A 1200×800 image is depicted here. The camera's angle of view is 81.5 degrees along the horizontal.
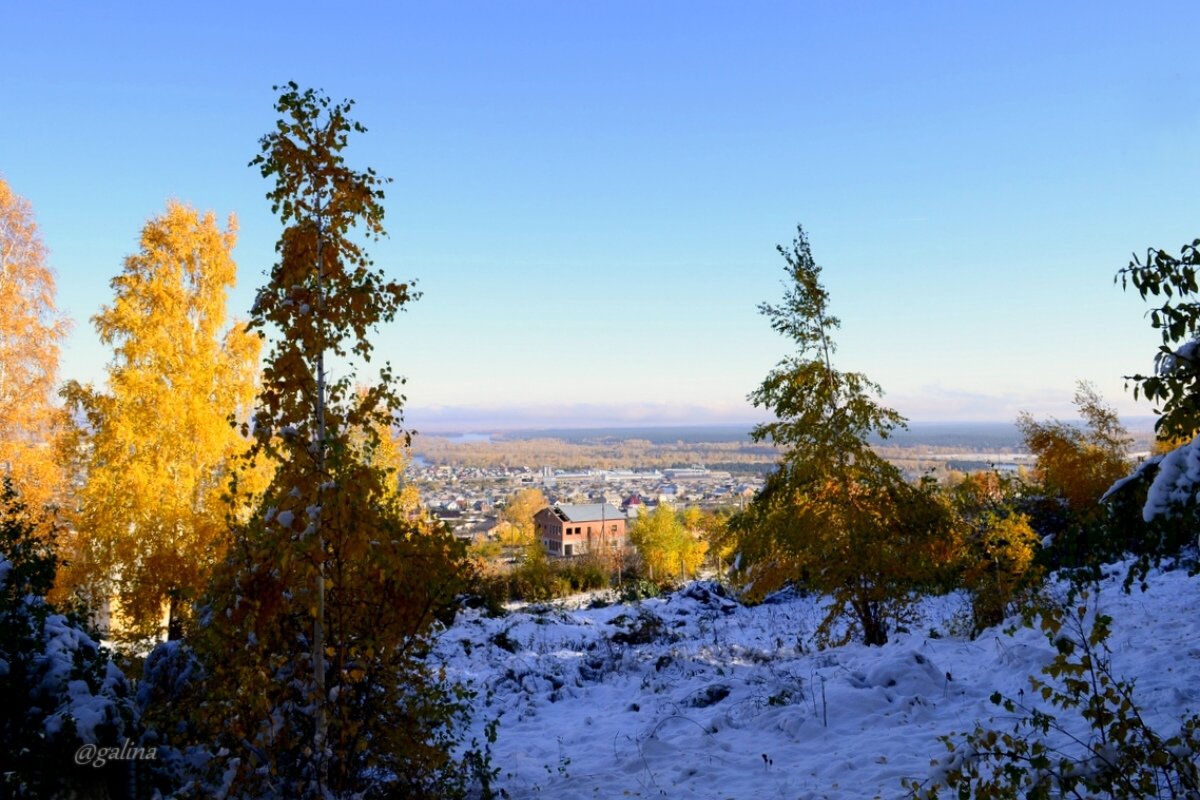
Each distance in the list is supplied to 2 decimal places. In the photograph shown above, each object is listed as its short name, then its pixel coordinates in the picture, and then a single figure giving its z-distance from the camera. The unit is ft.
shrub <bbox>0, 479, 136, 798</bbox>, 12.78
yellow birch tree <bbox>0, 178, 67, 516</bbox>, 41.86
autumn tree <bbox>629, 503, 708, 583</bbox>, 133.28
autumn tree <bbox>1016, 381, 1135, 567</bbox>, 73.92
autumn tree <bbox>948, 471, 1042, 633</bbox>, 34.09
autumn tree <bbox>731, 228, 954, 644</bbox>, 31.53
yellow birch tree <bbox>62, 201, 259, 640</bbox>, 36.91
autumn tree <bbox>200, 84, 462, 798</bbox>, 13.97
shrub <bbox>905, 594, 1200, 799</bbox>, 11.14
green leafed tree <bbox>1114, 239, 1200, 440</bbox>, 10.72
